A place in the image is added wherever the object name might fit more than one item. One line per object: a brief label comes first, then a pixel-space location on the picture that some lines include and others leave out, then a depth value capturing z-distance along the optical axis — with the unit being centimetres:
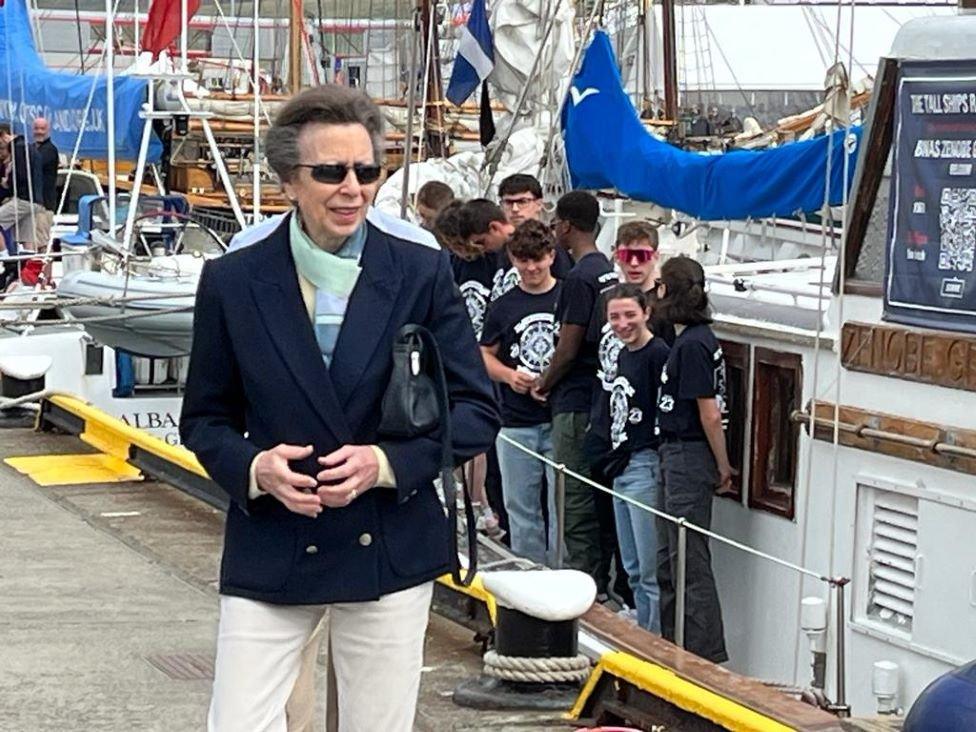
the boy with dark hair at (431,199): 1045
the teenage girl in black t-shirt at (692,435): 779
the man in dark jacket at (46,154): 1755
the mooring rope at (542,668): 628
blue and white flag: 1349
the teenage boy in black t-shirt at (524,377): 863
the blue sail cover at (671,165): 882
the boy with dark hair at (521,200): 957
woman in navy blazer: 388
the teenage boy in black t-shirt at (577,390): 836
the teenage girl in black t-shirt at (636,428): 787
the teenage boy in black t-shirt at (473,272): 917
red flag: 1448
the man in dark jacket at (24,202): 1716
